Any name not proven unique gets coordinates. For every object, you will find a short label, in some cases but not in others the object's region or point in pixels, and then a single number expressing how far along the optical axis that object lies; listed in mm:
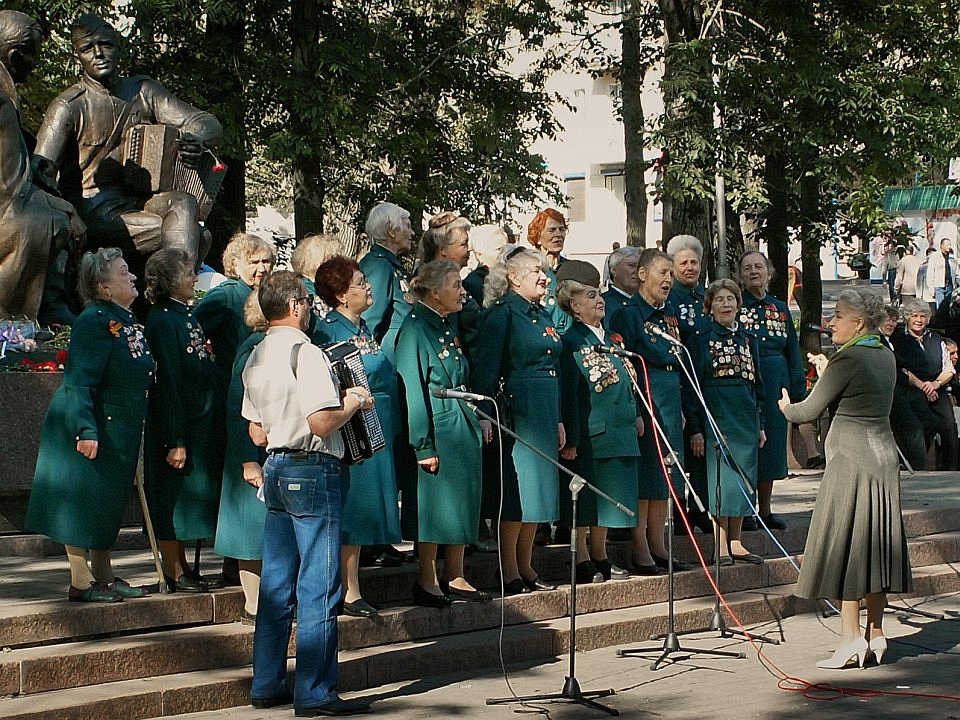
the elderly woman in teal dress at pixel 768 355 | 11484
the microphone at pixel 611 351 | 9012
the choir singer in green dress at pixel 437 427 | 8898
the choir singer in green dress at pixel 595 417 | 9922
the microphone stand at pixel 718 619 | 9688
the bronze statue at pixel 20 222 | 10977
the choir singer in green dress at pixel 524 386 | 9398
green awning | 40250
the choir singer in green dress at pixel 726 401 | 10805
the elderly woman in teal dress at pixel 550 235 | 10812
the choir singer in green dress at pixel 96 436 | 8070
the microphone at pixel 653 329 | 9888
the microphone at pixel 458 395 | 7510
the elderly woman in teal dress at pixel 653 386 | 10398
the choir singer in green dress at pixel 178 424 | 8570
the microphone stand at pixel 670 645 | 8961
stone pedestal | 10008
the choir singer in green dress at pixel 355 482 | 8539
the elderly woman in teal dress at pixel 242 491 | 8156
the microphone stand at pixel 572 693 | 7692
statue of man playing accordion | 11773
